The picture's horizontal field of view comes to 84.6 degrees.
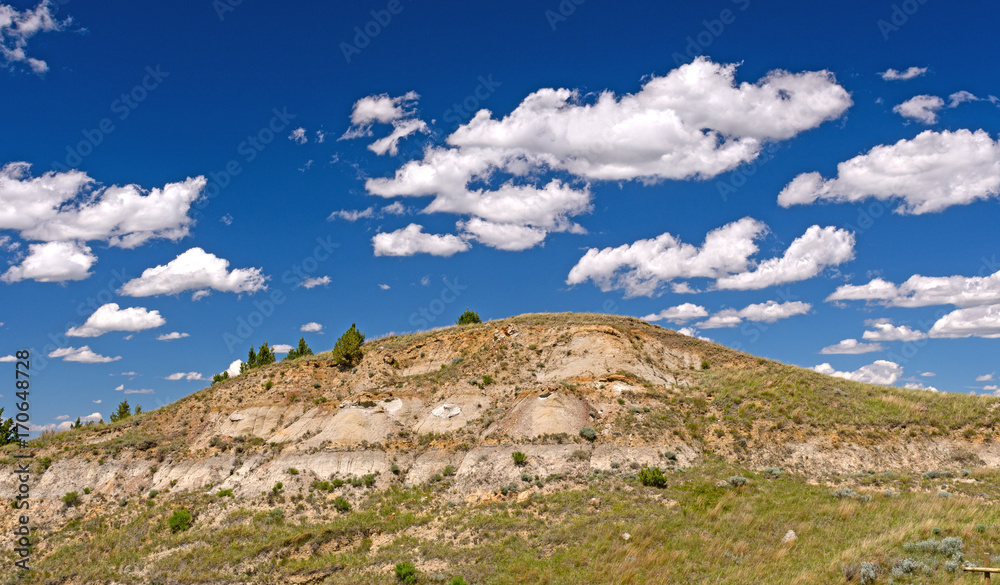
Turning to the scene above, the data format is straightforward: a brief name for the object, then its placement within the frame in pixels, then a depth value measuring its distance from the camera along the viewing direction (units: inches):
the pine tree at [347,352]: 2030.0
